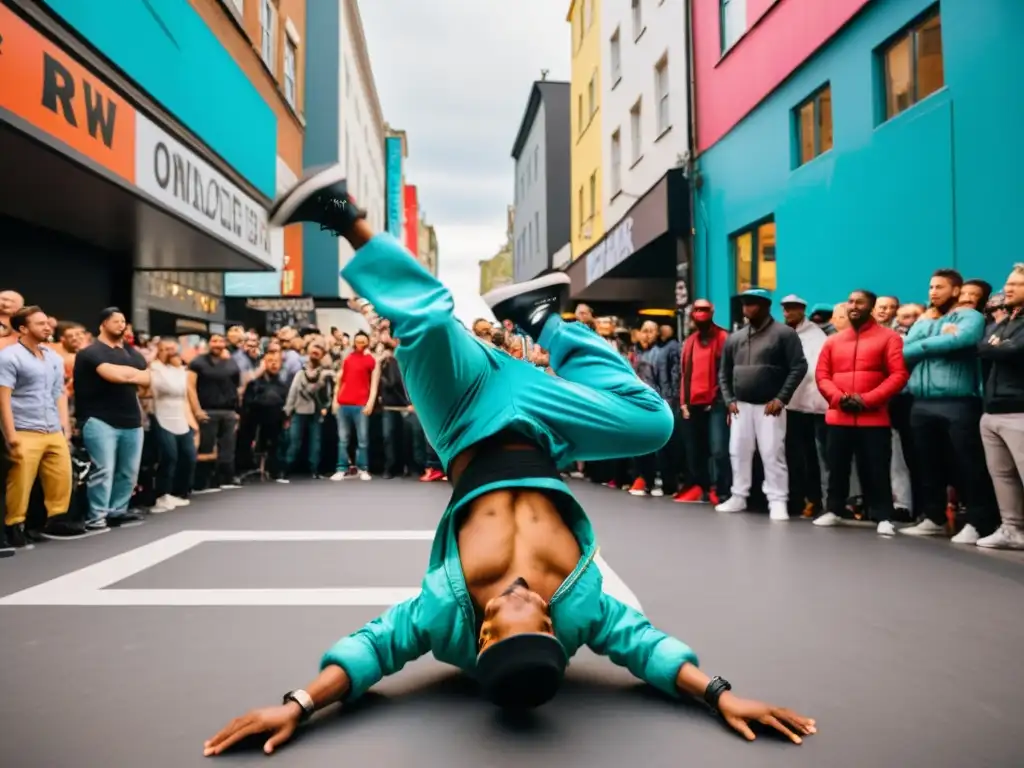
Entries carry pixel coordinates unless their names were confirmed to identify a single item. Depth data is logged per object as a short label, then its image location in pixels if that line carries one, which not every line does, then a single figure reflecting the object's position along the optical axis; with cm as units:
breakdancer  226
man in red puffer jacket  612
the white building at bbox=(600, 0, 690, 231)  1364
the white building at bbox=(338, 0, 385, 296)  2642
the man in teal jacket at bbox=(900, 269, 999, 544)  554
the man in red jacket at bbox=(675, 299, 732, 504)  798
